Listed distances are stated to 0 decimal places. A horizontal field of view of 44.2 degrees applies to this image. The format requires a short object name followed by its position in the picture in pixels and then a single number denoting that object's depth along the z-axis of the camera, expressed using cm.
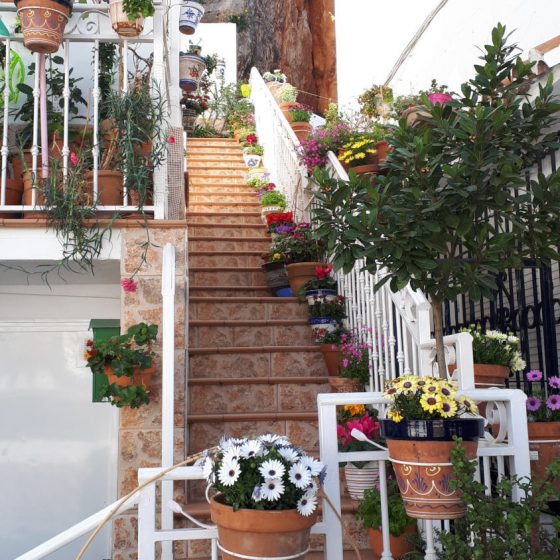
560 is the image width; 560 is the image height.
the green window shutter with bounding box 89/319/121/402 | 409
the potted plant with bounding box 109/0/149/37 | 378
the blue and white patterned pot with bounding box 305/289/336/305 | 520
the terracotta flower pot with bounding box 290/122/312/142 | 833
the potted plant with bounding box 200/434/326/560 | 198
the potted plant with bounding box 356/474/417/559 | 317
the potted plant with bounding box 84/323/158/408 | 361
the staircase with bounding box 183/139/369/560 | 430
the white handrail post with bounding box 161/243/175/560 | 323
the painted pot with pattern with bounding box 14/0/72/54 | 378
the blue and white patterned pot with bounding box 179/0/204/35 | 708
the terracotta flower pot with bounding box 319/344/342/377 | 479
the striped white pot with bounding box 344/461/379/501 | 353
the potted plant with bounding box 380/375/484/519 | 212
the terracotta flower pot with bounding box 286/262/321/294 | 572
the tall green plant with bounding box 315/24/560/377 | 258
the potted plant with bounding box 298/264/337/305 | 524
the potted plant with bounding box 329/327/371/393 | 439
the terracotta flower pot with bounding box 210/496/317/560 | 197
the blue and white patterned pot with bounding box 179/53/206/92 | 820
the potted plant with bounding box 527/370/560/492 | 299
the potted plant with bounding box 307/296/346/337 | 504
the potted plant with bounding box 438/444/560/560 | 200
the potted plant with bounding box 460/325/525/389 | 335
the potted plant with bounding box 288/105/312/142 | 834
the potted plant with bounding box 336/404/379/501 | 354
